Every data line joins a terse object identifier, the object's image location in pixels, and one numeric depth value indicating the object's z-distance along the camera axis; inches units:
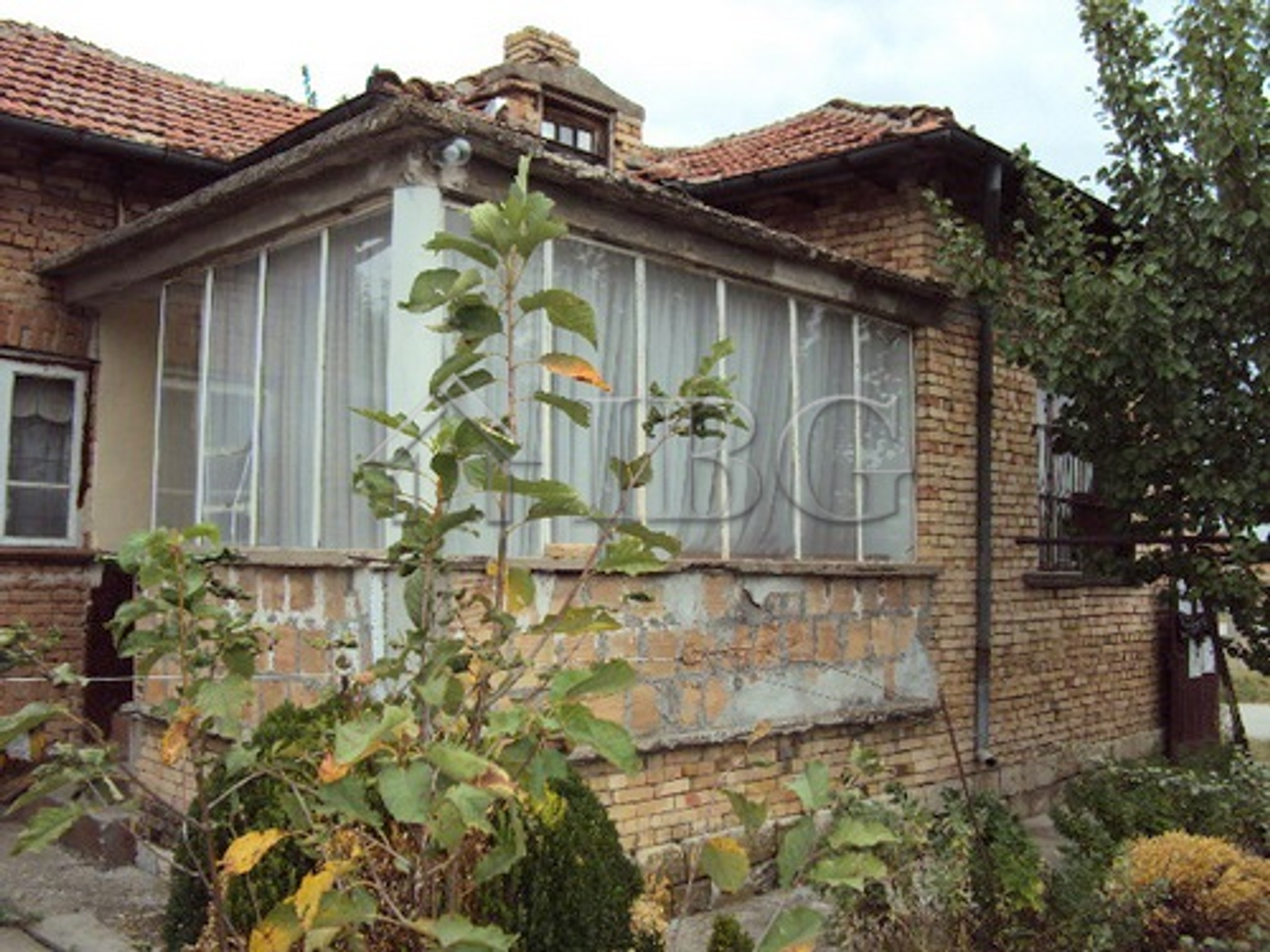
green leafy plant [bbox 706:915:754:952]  149.0
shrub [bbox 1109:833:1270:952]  182.9
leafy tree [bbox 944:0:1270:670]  255.9
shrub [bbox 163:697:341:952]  158.6
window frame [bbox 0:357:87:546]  298.5
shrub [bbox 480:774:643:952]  158.7
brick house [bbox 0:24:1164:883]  219.9
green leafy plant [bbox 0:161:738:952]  82.9
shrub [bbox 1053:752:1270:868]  214.7
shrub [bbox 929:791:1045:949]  178.1
